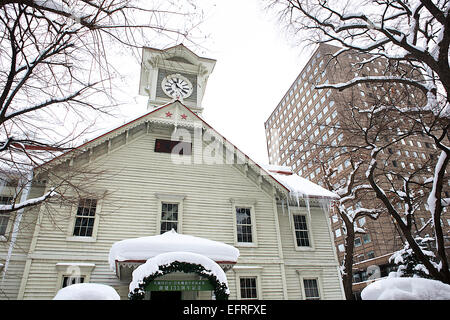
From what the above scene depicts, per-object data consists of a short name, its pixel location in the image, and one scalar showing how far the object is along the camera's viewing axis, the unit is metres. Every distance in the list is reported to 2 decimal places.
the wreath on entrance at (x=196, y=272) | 7.58
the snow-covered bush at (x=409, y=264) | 14.34
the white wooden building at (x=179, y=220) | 9.52
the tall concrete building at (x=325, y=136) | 15.93
